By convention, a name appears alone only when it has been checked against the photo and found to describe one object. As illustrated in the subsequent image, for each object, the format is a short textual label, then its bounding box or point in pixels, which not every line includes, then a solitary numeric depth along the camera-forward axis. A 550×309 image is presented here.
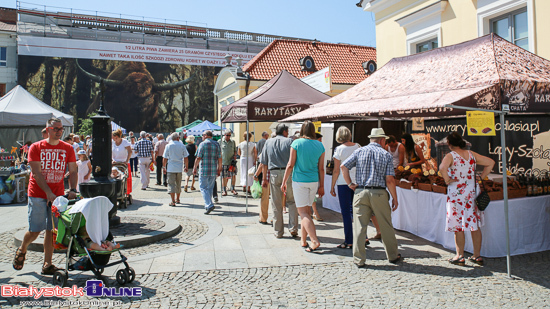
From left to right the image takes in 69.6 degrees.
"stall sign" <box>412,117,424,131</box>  8.57
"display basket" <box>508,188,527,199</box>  5.55
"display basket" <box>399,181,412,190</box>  6.70
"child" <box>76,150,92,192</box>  9.47
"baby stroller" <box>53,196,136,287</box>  4.21
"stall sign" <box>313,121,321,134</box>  8.72
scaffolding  40.94
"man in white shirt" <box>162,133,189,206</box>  9.52
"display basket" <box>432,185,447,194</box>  5.89
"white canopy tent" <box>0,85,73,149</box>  15.05
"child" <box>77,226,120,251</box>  4.23
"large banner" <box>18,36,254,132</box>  38.97
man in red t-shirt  4.59
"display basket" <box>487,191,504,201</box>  5.48
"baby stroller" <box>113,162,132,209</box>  9.00
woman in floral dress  5.02
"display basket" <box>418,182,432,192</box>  6.21
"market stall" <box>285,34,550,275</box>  4.75
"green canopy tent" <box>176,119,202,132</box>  27.67
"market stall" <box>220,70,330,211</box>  9.07
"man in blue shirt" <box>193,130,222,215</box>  8.86
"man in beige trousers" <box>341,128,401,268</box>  4.96
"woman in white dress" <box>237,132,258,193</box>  11.07
